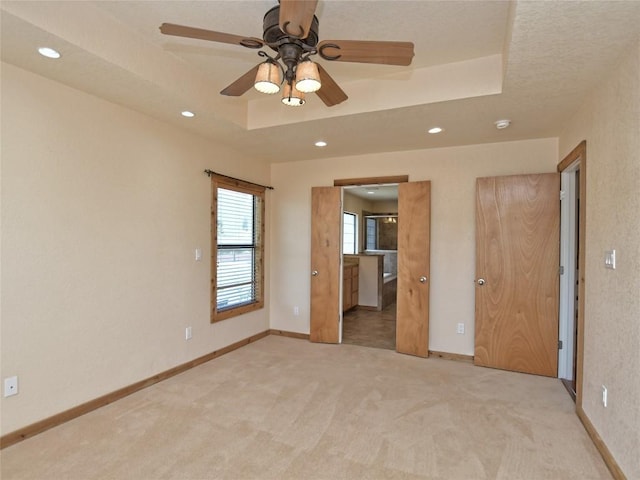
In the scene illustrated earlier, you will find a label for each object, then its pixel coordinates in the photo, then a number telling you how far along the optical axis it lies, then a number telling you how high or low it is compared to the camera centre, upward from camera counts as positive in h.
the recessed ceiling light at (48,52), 2.01 +1.11
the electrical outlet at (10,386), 2.18 -0.98
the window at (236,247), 3.91 -0.12
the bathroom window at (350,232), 7.78 +0.17
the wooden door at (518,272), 3.41 -0.33
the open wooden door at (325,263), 4.43 -0.31
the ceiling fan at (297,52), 1.63 +0.94
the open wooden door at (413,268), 3.93 -0.32
